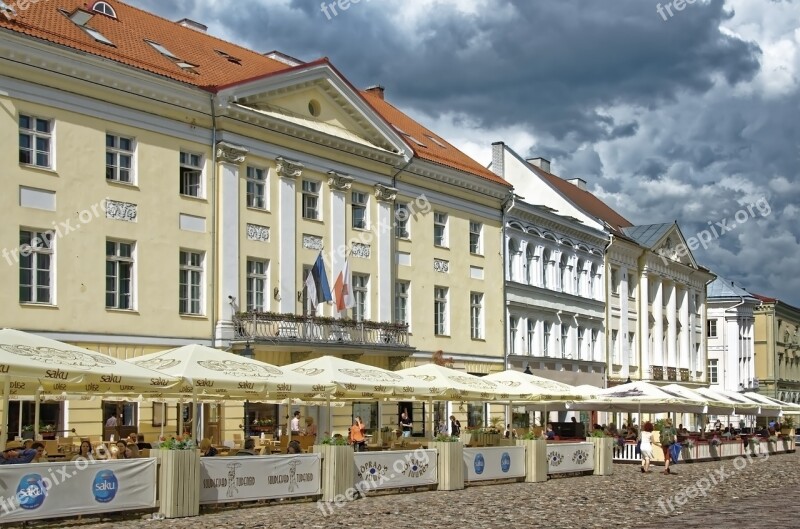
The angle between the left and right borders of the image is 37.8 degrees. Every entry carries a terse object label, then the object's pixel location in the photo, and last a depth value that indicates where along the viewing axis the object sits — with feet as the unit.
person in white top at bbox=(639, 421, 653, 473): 109.91
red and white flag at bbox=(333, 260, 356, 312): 114.52
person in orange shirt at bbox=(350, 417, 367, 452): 91.45
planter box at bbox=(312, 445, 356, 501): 72.49
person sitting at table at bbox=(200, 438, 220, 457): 74.21
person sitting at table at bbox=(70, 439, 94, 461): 69.15
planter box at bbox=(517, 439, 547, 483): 93.35
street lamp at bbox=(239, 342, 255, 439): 103.18
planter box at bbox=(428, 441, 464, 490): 82.53
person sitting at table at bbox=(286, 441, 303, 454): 80.99
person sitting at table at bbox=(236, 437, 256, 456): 77.26
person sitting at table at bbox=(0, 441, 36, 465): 60.66
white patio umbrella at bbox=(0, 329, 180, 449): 59.45
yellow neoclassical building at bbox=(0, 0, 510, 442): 90.74
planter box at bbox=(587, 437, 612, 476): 104.27
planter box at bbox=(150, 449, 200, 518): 61.57
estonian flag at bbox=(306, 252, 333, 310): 112.37
